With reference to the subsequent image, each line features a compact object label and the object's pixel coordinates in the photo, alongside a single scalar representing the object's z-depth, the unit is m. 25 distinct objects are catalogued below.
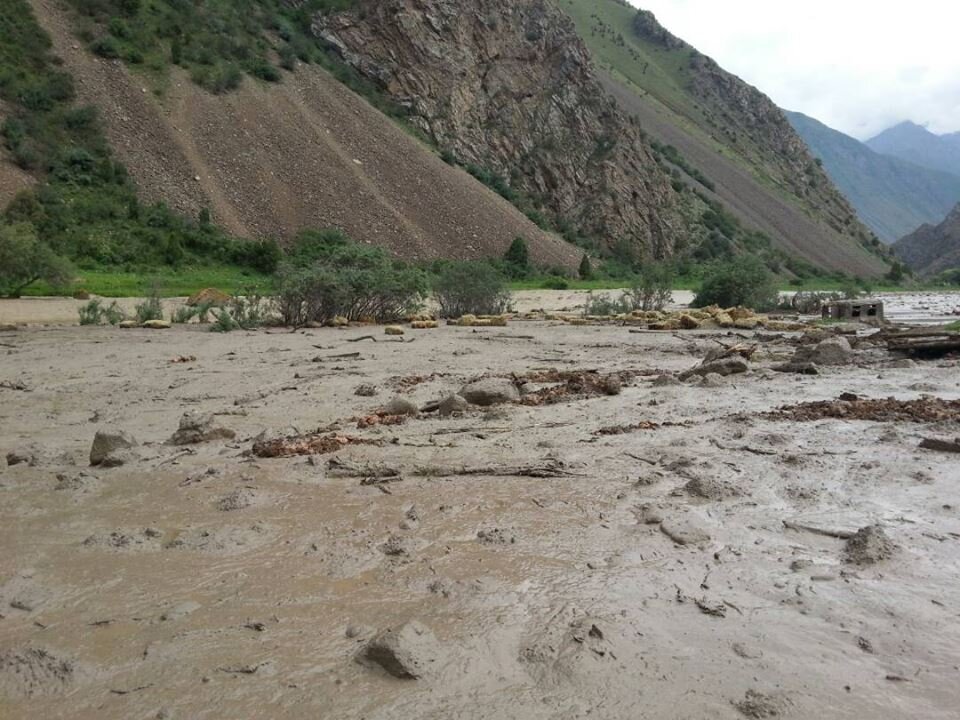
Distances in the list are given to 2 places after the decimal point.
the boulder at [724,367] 9.70
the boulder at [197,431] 6.03
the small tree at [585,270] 44.91
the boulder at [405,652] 2.63
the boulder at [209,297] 23.48
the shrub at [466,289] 24.02
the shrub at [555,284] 39.12
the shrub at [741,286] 26.52
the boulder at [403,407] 7.21
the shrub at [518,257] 42.78
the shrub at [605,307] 24.41
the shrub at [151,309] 19.94
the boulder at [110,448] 5.38
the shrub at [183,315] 20.20
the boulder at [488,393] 7.71
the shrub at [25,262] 21.06
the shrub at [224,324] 18.16
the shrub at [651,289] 27.34
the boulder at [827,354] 11.07
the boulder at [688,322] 18.66
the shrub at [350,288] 19.69
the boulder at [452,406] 7.22
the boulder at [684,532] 3.89
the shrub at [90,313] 19.07
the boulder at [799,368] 10.07
